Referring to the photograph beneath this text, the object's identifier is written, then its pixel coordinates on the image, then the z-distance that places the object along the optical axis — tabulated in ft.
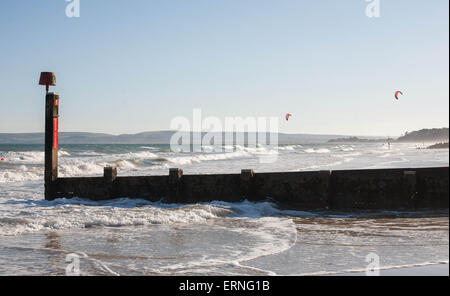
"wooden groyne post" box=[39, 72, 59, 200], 40.63
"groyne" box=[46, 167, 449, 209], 34.68
